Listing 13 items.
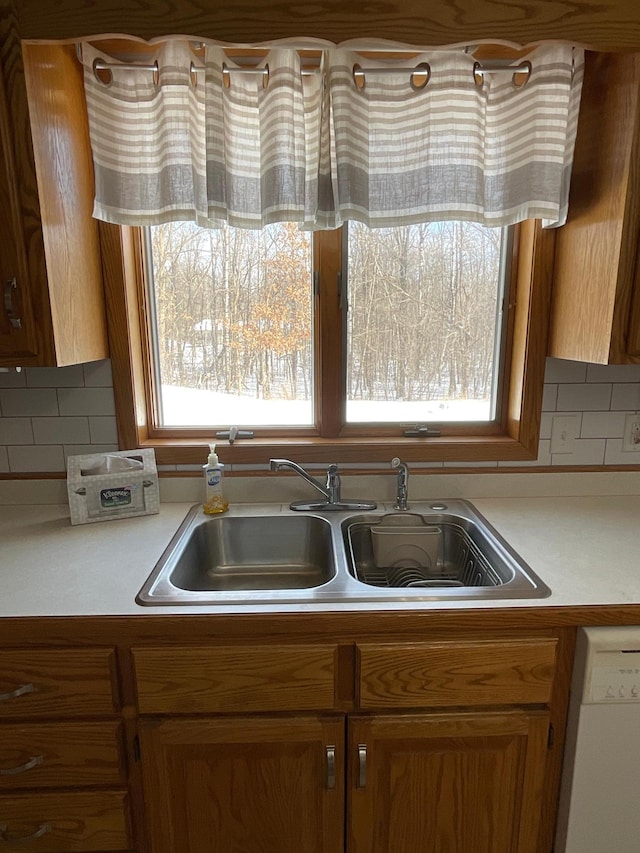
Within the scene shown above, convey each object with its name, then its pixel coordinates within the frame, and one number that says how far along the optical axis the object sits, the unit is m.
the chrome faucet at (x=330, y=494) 1.46
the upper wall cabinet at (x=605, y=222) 1.12
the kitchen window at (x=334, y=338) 1.49
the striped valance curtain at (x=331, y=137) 1.21
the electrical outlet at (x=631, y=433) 1.54
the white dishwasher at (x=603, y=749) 0.99
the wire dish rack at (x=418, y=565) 1.40
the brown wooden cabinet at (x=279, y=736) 0.98
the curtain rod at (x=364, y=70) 1.21
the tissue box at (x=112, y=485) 1.38
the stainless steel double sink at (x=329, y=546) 1.37
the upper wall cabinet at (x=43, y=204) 1.04
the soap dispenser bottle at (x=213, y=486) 1.45
